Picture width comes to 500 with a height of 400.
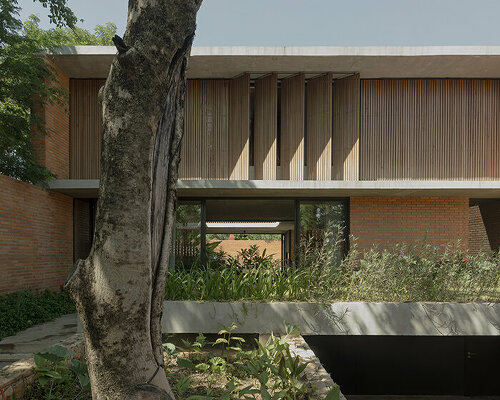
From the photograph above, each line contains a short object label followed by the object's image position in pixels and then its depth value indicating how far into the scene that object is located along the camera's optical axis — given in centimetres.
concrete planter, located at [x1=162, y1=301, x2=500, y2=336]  528
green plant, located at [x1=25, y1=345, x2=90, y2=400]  286
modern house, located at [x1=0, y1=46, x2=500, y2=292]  923
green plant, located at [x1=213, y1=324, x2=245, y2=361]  522
